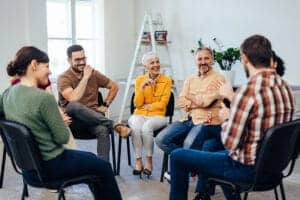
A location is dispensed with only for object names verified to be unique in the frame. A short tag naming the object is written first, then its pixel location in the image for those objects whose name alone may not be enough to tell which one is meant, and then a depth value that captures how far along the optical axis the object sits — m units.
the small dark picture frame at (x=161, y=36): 5.70
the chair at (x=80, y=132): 3.41
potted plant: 4.68
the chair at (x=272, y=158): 1.94
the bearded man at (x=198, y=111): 3.09
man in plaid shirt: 1.95
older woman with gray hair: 3.55
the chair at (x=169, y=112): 3.54
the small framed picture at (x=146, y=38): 5.74
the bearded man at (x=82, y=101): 3.38
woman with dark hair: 2.08
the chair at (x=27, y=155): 2.03
